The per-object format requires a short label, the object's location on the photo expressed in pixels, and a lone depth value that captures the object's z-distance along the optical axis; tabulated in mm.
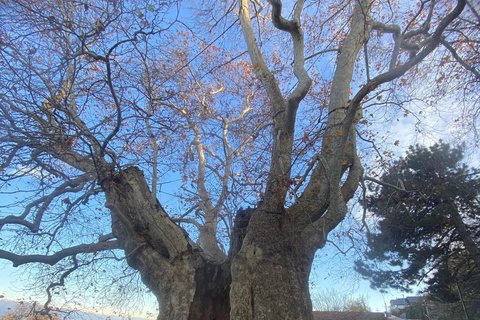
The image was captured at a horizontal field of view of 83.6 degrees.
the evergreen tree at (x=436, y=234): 8352
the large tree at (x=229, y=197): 3137
